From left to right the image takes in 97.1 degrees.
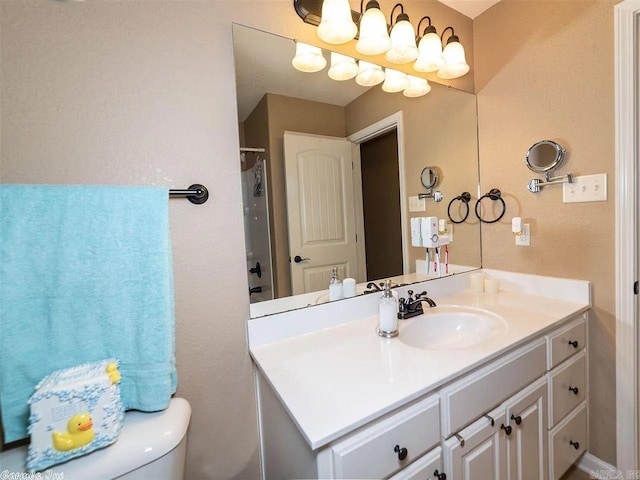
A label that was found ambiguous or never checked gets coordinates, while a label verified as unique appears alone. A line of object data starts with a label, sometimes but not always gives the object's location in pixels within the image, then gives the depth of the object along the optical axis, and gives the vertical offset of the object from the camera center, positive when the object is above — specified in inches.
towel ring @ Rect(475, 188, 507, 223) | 61.7 +4.6
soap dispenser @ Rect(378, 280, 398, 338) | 41.1 -13.7
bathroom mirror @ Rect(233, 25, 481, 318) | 41.6 +11.0
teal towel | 24.6 -4.8
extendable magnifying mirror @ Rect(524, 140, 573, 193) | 51.6 +10.3
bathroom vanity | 26.4 -18.9
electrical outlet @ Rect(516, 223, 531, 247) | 57.9 -4.2
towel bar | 34.9 +5.0
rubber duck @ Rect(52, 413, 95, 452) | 23.6 -16.4
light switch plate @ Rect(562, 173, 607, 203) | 47.5 +4.1
